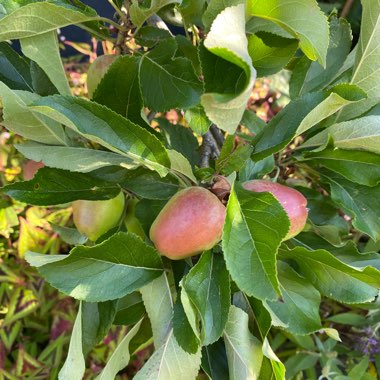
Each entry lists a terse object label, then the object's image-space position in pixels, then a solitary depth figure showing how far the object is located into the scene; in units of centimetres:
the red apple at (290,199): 43
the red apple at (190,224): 39
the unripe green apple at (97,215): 47
